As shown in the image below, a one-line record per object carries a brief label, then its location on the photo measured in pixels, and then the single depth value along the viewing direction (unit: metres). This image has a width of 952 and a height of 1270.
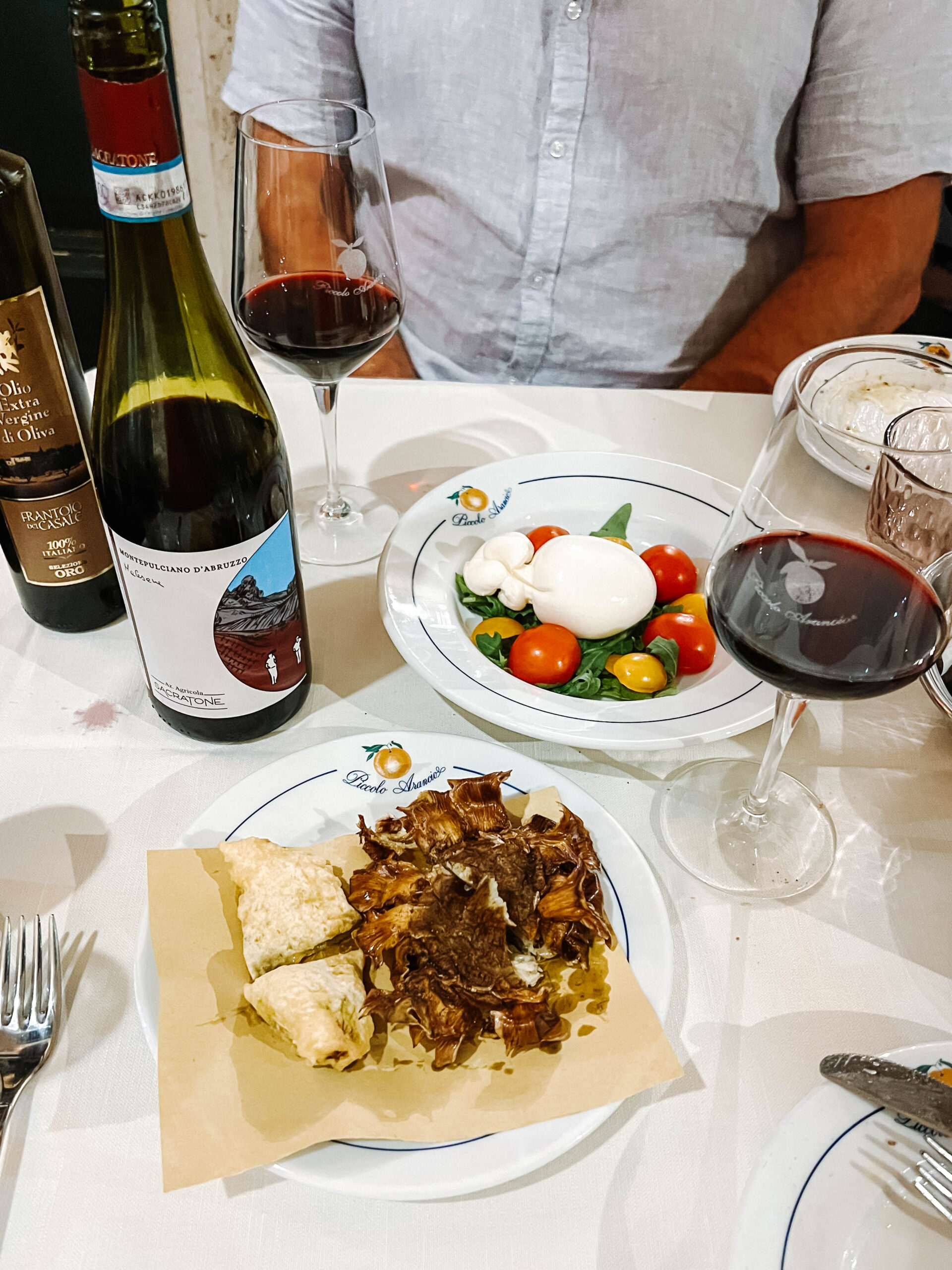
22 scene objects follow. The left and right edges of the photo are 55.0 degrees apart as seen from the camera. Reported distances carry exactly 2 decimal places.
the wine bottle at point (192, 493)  0.62
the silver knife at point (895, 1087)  0.49
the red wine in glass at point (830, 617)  0.55
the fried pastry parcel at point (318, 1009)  0.50
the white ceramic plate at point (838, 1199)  0.46
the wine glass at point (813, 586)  0.55
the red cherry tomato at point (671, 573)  0.87
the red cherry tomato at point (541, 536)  0.89
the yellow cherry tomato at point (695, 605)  0.82
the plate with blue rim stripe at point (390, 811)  0.47
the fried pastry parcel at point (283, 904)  0.55
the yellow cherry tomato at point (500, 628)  0.82
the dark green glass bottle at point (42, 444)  0.62
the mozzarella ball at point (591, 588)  0.82
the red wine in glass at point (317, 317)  0.79
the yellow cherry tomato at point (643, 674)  0.77
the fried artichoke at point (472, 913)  0.52
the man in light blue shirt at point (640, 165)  1.25
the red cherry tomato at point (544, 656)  0.79
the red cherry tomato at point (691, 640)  0.80
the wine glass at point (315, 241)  0.74
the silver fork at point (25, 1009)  0.53
